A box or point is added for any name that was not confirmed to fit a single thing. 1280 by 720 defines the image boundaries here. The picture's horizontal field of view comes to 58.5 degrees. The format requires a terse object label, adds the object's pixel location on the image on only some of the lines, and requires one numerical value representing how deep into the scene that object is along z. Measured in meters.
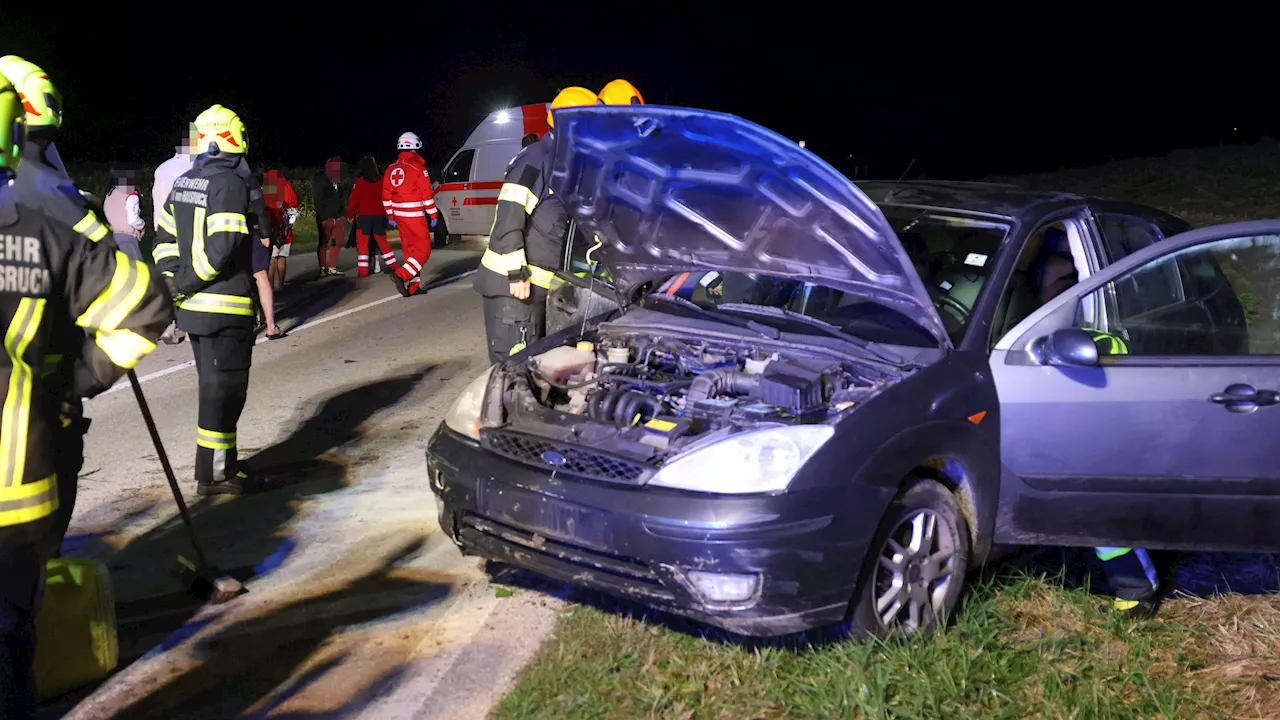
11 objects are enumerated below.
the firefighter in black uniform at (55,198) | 3.11
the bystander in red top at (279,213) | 11.76
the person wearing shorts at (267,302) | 9.70
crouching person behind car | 4.36
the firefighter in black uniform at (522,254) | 5.88
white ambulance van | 16.41
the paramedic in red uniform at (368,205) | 13.62
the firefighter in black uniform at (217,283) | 5.41
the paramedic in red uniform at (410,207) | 12.80
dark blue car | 3.55
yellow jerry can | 3.51
